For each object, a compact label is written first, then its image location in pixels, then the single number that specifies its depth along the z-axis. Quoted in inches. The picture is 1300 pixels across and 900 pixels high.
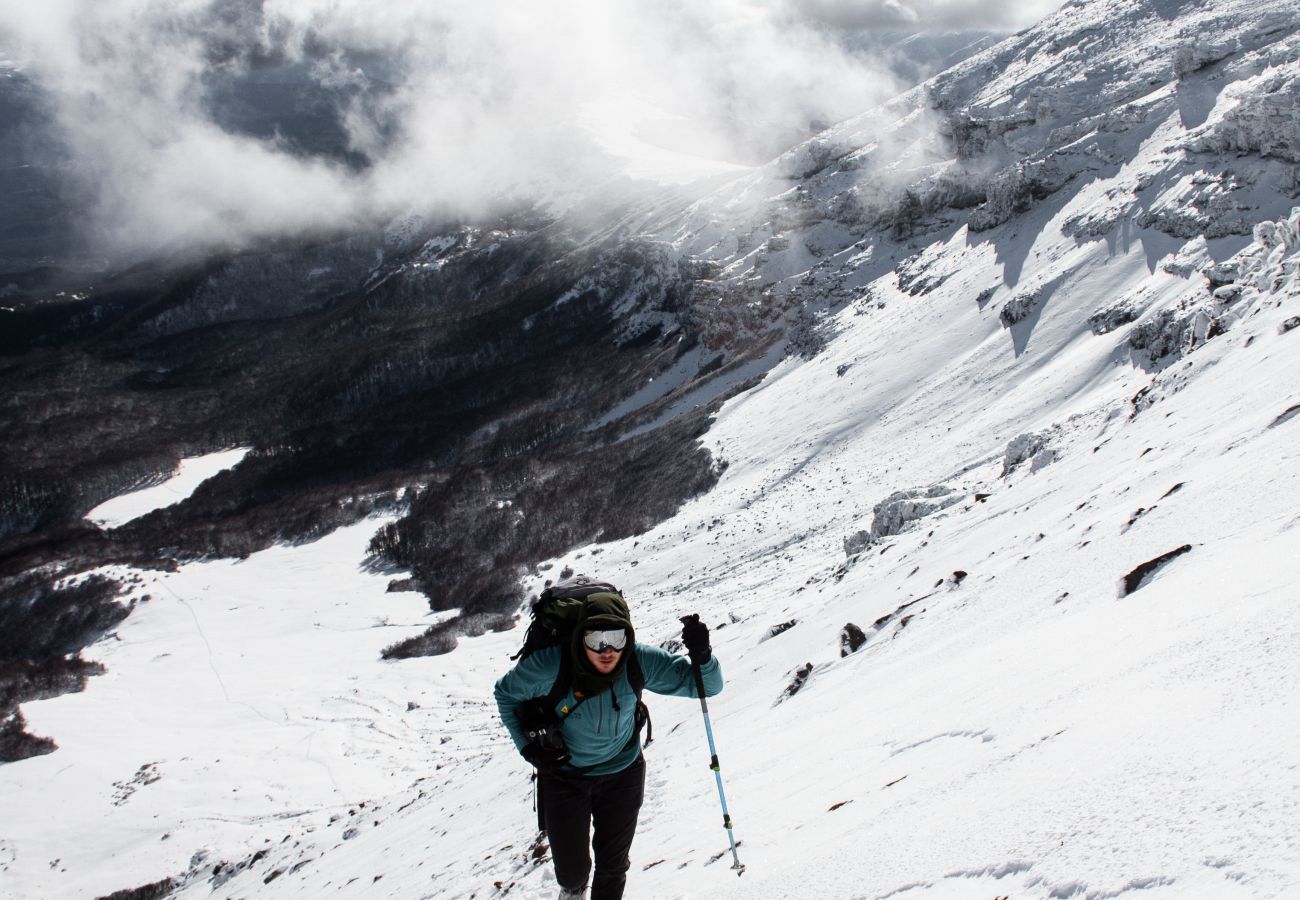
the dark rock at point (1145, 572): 346.3
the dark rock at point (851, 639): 563.0
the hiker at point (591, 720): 222.5
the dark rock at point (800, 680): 541.6
